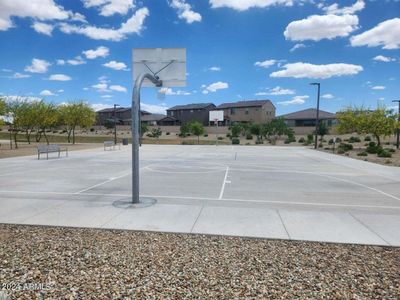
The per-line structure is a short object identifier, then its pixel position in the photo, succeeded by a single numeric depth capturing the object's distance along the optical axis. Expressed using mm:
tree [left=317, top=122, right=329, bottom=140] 55684
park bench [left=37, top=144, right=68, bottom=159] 19719
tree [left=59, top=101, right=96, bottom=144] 40781
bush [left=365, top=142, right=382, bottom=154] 27772
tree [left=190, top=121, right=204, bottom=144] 61312
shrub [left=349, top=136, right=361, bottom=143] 51506
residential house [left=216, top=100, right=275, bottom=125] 82062
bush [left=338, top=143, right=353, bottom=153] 32719
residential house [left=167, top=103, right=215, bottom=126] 87969
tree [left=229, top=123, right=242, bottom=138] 62781
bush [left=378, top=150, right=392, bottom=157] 24558
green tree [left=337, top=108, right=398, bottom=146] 31391
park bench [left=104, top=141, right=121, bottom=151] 29112
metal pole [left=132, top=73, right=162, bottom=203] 7702
